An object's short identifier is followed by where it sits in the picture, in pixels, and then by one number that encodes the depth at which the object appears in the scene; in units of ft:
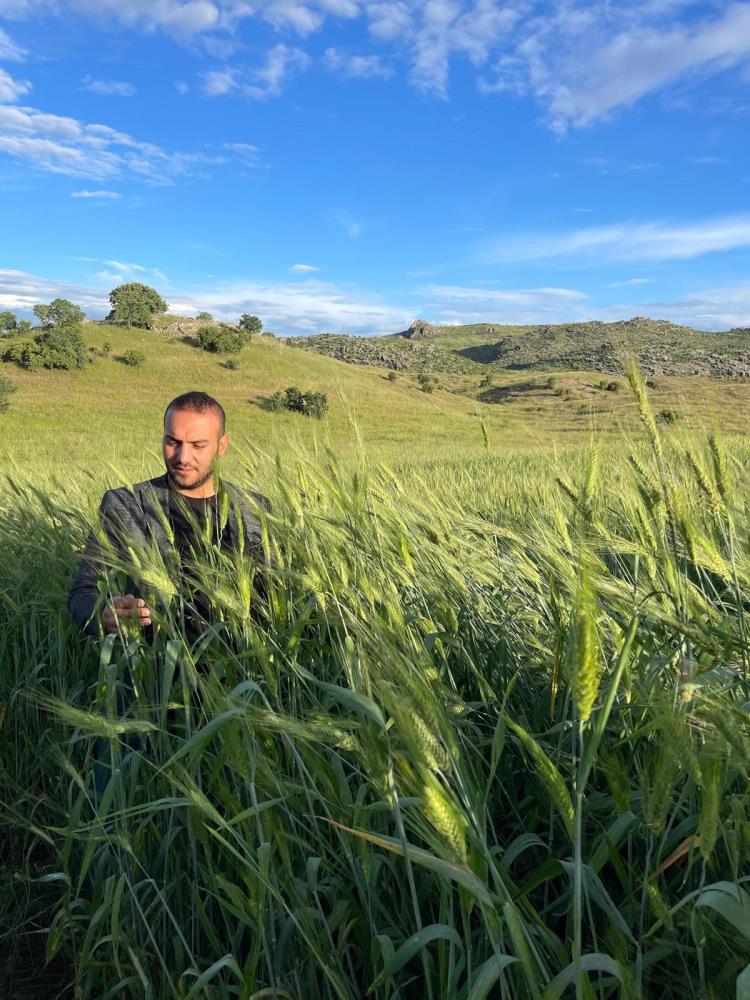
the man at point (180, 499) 7.49
